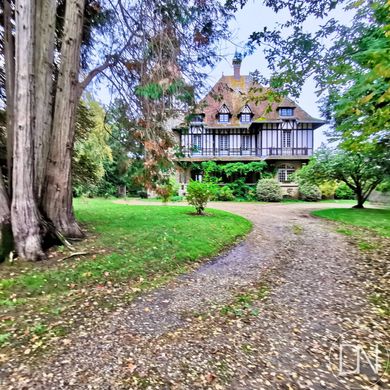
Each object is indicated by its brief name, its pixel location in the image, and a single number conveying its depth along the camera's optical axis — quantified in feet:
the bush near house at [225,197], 74.44
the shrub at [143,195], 85.57
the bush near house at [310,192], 78.54
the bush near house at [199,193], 37.73
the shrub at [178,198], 75.20
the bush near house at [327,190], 79.66
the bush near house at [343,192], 85.41
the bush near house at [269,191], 75.15
